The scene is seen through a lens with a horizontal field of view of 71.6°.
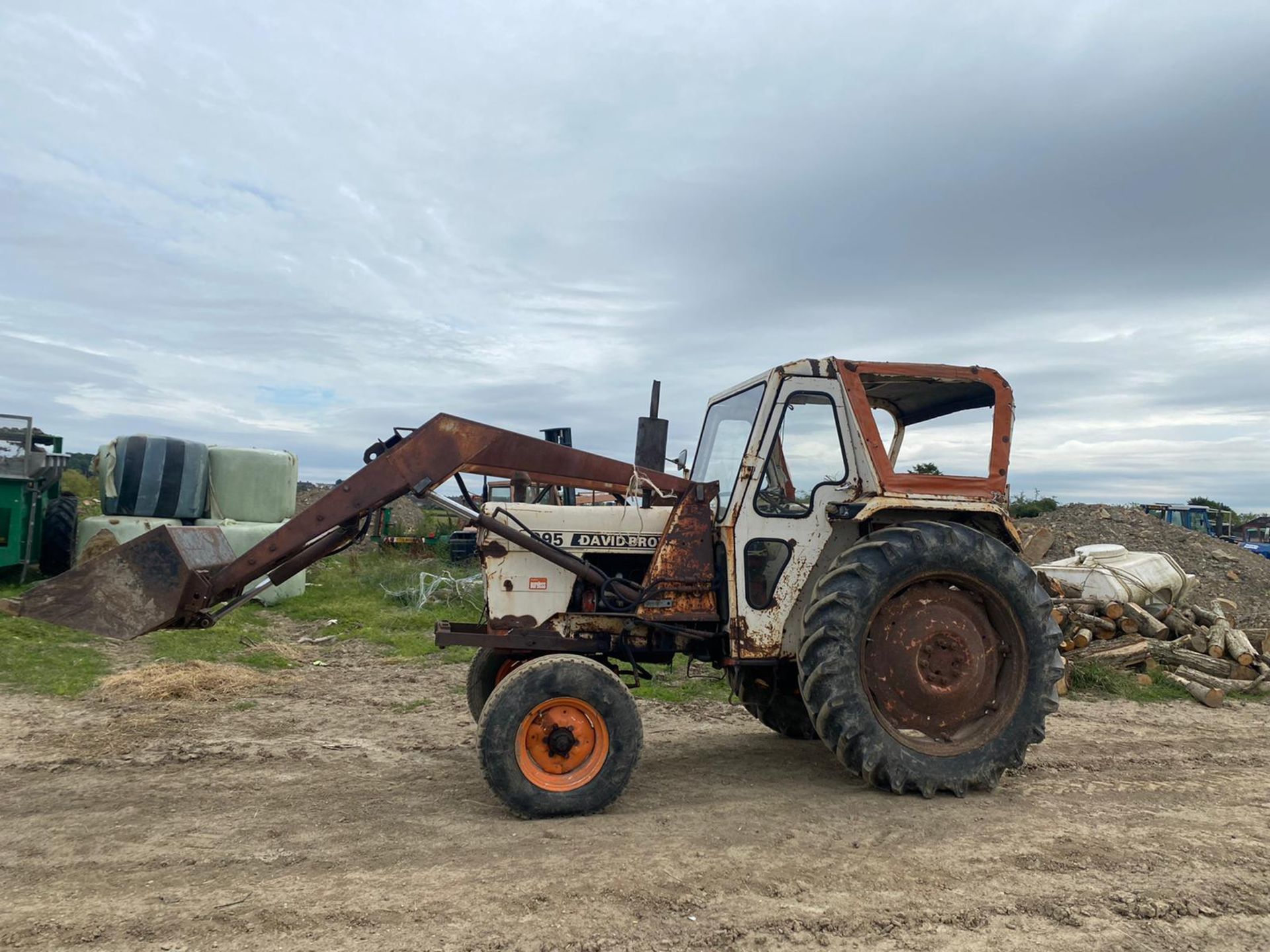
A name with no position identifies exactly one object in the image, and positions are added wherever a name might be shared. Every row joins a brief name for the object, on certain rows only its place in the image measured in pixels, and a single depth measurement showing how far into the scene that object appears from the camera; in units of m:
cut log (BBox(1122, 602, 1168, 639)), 10.64
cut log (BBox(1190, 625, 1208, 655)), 10.33
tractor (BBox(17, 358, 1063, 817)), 5.08
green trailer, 12.67
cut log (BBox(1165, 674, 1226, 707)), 8.99
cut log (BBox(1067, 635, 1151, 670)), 10.03
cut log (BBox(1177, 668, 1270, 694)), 9.55
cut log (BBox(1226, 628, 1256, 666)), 9.94
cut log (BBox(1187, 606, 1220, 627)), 11.37
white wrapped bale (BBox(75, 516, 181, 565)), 12.95
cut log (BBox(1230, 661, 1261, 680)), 9.86
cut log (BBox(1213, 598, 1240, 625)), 12.64
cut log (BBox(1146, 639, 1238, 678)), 9.91
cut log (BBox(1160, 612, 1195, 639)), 10.78
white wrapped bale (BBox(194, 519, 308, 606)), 13.50
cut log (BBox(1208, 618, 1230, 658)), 10.19
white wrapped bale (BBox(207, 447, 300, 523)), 14.55
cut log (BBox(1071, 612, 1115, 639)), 10.73
